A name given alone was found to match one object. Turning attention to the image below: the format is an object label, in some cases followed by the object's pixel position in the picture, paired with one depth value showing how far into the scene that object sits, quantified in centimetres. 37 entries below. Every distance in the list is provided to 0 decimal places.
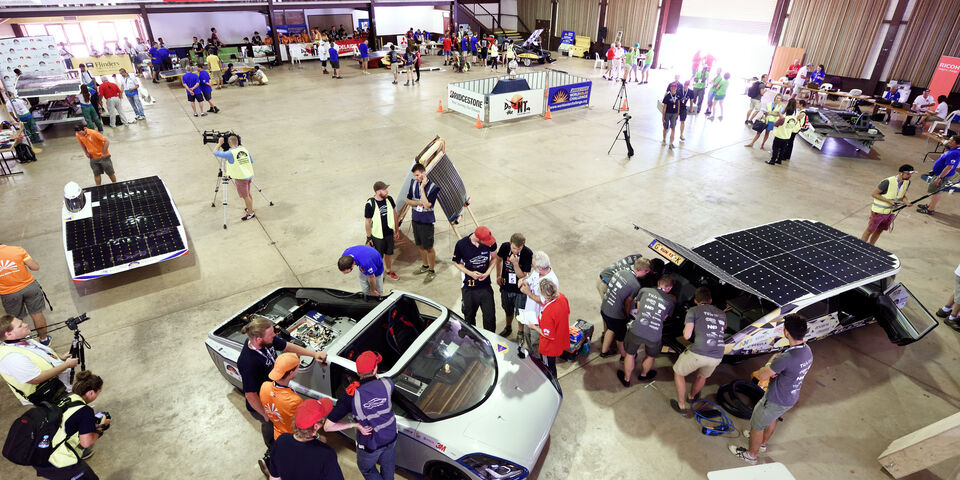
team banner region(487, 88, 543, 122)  1602
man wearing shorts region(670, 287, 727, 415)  494
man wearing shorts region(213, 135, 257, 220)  875
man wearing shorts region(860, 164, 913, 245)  782
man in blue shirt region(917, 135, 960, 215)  943
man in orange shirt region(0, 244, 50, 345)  591
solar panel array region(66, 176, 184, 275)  736
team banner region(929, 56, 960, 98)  1619
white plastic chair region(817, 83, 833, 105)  1808
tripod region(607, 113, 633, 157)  1262
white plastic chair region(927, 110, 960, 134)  1458
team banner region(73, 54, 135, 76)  2161
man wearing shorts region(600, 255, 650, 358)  552
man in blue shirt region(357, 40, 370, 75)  2525
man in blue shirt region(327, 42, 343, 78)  2312
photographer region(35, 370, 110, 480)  385
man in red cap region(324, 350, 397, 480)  380
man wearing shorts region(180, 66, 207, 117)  1611
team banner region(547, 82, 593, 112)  1734
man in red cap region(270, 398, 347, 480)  339
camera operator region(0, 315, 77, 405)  438
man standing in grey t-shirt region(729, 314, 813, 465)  430
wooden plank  431
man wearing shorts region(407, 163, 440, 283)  752
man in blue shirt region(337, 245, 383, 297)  609
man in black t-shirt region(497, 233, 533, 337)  581
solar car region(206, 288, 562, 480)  412
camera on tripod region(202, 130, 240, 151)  888
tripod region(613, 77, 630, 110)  1859
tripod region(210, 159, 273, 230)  919
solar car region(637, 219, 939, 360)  529
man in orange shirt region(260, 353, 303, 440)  396
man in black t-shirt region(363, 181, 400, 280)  708
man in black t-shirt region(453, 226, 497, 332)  584
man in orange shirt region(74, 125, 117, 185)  986
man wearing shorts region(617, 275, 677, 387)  513
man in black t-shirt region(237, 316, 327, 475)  430
